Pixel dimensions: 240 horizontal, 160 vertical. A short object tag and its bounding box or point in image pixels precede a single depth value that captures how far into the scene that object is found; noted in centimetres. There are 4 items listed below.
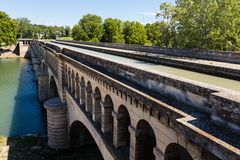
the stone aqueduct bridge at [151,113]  427
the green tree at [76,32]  6423
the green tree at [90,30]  6279
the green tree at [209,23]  1817
